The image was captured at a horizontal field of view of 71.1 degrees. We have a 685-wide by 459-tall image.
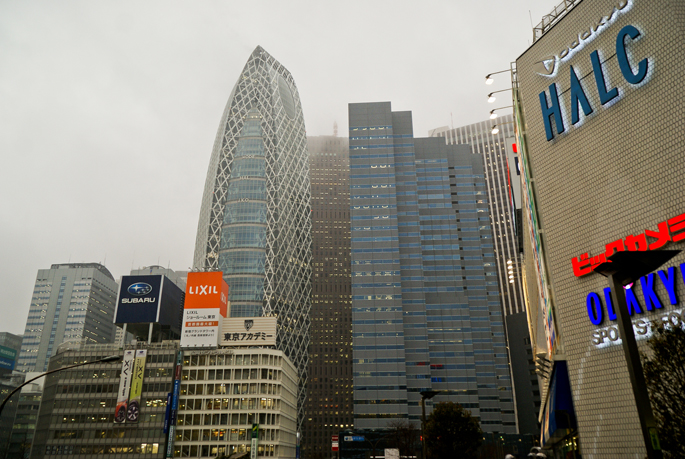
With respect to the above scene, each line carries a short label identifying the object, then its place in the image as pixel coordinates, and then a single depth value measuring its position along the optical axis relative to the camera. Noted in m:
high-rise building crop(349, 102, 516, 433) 141.88
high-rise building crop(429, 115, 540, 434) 162.88
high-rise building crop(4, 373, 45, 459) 164.00
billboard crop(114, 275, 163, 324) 115.31
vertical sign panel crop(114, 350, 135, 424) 103.56
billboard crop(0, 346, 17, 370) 160.01
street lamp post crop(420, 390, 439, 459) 24.09
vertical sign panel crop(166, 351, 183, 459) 102.06
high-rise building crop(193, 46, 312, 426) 156.88
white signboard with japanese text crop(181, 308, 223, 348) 110.44
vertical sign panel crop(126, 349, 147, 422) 103.81
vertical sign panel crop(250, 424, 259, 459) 97.94
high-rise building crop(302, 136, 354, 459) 194.00
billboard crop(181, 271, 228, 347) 111.31
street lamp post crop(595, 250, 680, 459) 11.09
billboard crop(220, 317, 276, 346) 114.75
